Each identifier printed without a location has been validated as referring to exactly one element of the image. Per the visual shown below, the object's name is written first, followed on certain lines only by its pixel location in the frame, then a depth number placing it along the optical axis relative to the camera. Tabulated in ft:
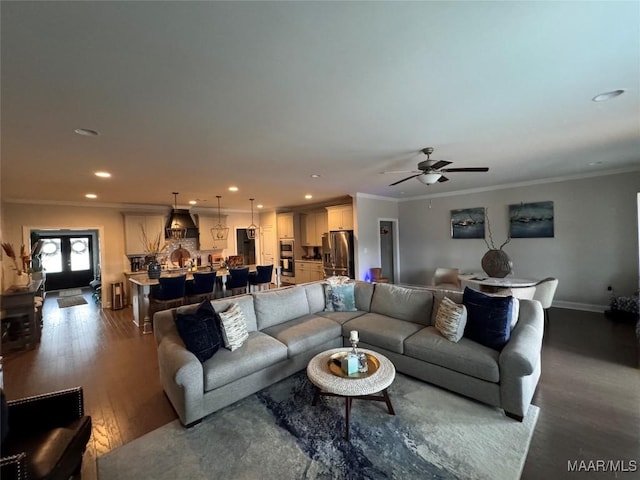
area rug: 6.05
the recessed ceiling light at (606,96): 7.01
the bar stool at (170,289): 14.93
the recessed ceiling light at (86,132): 8.26
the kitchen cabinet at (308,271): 26.58
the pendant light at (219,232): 27.57
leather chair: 4.58
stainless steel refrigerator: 22.67
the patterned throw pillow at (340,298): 13.25
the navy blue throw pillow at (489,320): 8.57
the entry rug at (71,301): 23.97
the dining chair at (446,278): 18.74
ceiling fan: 10.61
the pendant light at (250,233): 30.91
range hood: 24.66
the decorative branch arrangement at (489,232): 20.74
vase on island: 17.15
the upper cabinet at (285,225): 28.76
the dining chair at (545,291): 13.97
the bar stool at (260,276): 19.56
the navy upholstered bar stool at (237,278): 18.02
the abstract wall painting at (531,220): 18.28
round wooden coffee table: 6.94
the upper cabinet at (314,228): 28.40
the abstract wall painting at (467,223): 21.26
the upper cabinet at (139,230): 23.00
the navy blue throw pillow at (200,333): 8.16
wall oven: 29.40
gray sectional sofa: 7.61
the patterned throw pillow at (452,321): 9.23
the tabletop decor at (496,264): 15.20
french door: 31.68
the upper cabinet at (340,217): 22.80
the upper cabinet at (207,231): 27.12
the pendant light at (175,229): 22.89
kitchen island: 15.70
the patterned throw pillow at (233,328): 9.02
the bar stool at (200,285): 16.40
